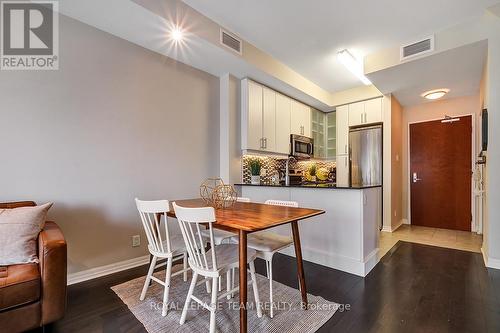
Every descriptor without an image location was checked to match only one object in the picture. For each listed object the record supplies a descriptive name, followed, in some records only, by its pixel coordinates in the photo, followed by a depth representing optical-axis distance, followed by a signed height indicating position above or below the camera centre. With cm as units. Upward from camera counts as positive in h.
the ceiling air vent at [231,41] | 282 +155
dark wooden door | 445 -14
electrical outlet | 270 -83
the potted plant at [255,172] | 379 -8
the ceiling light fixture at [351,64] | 330 +153
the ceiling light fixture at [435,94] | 406 +128
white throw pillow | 161 -46
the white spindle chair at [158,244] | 179 -64
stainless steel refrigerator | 450 +22
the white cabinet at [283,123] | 425 +81
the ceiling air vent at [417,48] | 291 +150
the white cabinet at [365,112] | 450 +107
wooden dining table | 143 -36
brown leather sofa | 140 -75
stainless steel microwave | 453 +42
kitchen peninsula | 256 -70
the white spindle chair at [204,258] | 144 -64
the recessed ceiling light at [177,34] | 249 +144
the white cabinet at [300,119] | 463 +98
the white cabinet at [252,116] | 365 +81
